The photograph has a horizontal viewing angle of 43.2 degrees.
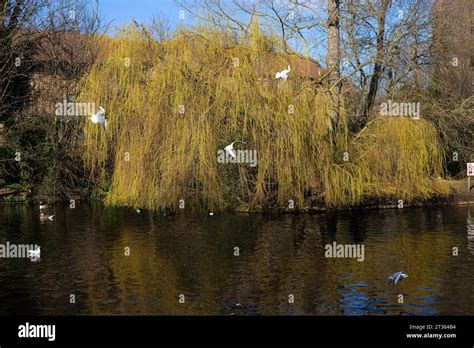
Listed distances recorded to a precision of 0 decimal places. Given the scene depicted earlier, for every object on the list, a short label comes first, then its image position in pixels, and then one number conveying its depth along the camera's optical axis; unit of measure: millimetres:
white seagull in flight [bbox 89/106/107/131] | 20938
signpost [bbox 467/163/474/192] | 24094
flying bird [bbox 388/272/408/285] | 10195
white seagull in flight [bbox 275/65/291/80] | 19505
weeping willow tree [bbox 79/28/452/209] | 19500
